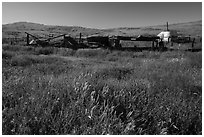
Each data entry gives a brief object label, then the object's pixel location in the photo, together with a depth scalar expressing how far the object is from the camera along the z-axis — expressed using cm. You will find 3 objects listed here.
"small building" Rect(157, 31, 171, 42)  4295
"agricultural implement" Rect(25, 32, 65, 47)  2020
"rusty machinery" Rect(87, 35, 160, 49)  2032
